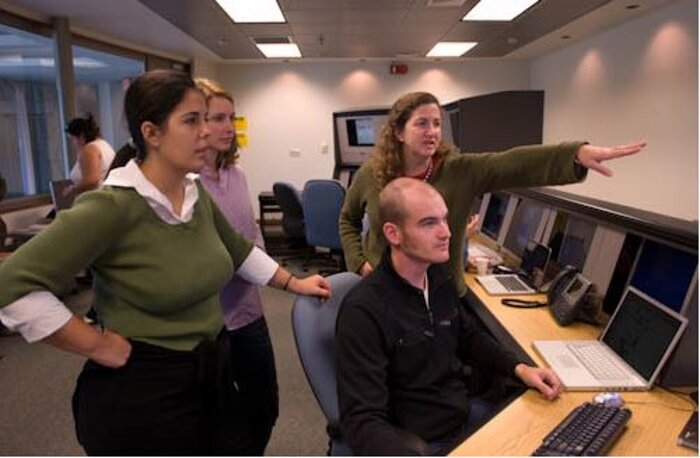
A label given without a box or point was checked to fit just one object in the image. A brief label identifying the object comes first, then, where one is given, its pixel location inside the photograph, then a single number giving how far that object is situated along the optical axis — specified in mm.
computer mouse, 1372
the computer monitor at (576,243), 2264
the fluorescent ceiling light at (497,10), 4746
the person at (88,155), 4645
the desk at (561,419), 1201
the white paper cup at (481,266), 2734
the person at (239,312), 1748
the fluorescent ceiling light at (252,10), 4648
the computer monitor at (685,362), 1477
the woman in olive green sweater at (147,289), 1095
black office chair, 5637
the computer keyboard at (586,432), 1164
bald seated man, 1353
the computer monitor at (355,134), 5457
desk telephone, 1984
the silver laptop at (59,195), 4730
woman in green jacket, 1715
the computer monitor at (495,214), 3314
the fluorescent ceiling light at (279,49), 6615
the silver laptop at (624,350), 1487
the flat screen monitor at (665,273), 1651
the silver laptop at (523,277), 2416
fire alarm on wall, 7953
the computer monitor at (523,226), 2781
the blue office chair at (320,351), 1476
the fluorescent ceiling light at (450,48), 6629
